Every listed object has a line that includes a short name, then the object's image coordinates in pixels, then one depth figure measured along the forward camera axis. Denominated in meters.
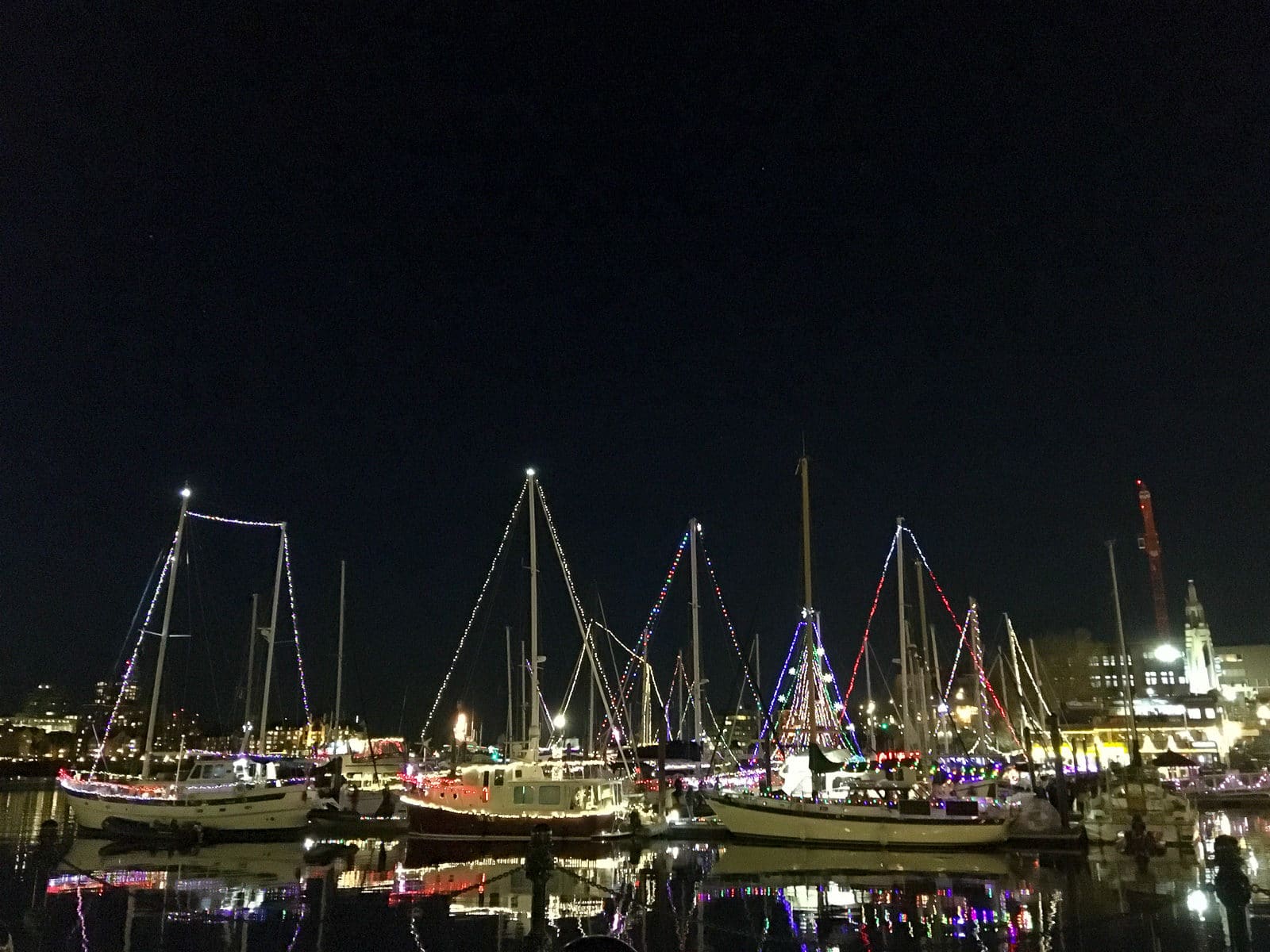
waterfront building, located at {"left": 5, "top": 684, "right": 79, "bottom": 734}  191.62
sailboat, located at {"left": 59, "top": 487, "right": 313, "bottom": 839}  37.84
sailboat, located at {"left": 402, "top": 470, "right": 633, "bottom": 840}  33.72
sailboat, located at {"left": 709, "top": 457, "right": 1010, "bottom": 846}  31.73
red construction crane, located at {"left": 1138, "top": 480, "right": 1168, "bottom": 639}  167.88
